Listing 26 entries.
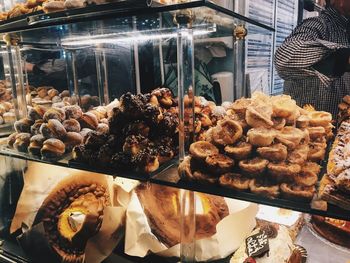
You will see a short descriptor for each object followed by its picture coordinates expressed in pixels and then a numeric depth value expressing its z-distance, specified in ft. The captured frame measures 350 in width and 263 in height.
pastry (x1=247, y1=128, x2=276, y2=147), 3.60
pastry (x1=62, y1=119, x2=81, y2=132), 5.65
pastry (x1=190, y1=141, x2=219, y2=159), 3.79
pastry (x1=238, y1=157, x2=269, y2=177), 3.50
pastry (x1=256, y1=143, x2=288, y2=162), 3.49
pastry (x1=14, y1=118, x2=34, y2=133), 6.12
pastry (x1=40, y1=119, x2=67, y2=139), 5.49
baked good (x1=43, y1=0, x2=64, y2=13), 5.27
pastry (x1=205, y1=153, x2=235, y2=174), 3.64
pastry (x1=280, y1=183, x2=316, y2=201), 3.22
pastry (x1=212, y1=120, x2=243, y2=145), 3.81
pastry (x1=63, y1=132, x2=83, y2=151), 5.52
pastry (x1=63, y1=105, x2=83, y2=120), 5.98
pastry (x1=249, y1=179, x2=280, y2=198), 3.34
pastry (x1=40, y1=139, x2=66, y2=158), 5.33
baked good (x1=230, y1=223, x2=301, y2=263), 4.64
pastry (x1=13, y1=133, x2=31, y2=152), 5.83
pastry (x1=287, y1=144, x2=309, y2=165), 3.53
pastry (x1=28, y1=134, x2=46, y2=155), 5.56
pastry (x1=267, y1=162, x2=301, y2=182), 3.37
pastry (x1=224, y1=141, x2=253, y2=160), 3.65
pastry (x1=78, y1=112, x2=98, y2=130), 5.95
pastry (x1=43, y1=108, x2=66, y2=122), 5.79
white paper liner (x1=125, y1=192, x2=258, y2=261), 4.74
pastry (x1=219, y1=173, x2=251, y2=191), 3.52
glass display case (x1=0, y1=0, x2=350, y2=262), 3.70
